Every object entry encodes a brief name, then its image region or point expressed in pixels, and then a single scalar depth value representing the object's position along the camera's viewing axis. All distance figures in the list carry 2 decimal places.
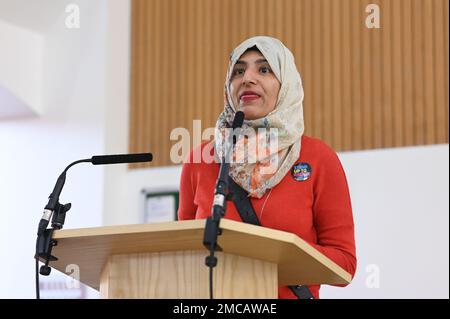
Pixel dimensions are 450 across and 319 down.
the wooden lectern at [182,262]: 3.95
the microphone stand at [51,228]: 4.14
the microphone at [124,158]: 4.57
